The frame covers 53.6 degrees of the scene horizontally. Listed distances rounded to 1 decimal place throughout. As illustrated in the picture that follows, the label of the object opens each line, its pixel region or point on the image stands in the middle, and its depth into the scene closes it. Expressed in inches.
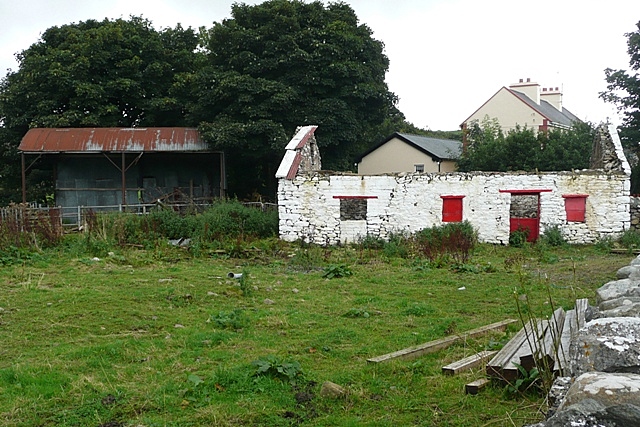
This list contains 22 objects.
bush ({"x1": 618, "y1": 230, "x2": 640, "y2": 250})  720.3
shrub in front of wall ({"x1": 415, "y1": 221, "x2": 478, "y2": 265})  624.4
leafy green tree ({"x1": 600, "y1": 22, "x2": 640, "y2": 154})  1121.5
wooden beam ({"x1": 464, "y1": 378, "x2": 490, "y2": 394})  231.9
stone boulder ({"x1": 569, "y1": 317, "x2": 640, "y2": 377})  135.0
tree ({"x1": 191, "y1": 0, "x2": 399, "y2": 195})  1045.8
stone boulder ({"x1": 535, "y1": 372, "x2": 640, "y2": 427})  108.9
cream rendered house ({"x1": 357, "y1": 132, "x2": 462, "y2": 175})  1322.6
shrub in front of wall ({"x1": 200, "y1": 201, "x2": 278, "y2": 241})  743.1
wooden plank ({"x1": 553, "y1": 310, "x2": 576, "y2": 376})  187.8
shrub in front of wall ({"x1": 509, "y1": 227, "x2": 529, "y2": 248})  782.5
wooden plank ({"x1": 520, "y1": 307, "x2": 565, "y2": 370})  206.1
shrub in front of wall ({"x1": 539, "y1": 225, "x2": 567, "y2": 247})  757.9
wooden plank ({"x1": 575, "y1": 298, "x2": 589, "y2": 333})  246.9
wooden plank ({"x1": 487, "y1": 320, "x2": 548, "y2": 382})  230.4
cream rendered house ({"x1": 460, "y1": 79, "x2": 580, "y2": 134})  1413.6
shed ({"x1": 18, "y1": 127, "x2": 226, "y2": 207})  995.9
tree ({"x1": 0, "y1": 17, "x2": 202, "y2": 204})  1109.7
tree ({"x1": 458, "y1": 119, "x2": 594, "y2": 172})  1061.1
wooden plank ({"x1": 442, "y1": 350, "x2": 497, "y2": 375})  256.8
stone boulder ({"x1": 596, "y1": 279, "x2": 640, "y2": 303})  246.2
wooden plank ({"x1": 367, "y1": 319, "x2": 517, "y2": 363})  279.9
